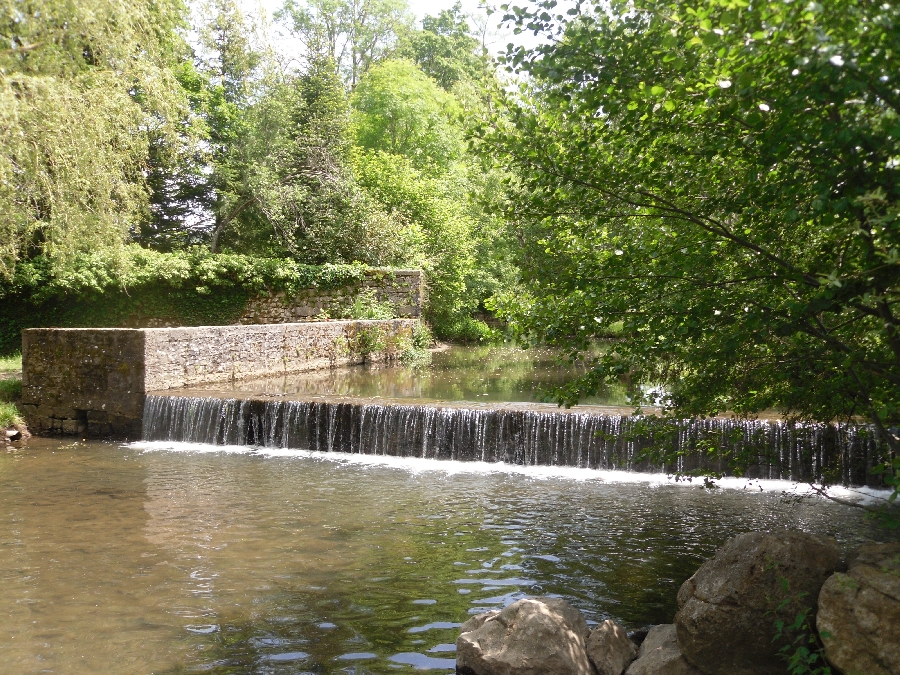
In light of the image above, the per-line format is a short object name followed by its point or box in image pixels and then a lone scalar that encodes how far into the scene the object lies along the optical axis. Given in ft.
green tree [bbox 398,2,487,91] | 140.26
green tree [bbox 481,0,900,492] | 9.69
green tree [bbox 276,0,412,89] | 129.83
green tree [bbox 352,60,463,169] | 107.65
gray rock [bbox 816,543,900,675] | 11.25
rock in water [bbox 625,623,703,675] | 13.16
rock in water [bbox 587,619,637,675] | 13.76
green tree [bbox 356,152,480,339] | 86.58
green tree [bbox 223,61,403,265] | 73.56
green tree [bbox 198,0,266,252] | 74.13
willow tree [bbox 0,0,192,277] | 35.22
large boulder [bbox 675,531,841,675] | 12.82
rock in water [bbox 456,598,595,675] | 13.34
